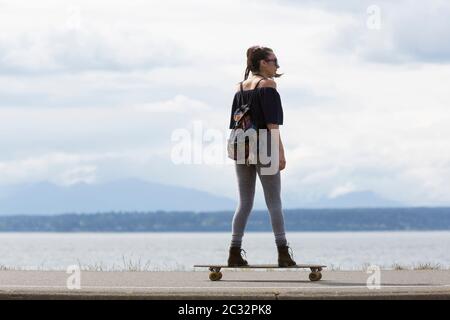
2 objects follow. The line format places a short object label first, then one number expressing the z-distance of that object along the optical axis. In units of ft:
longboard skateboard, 40.11
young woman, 41.11
